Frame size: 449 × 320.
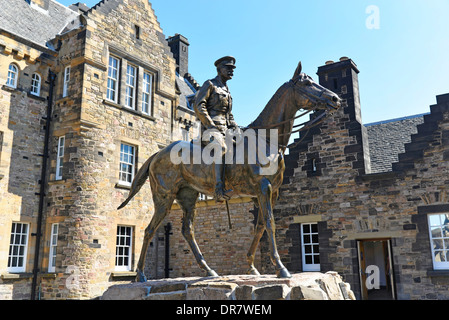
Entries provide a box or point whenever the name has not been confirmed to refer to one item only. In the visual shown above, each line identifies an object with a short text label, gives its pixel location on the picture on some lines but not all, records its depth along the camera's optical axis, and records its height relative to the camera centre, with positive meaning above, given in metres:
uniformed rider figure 6.57 +2.46
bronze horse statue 6.39 +1.23
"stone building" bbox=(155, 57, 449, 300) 13.02 +1.44
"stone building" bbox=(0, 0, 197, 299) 14.28 +3.99
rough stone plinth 5.14 -0.53
